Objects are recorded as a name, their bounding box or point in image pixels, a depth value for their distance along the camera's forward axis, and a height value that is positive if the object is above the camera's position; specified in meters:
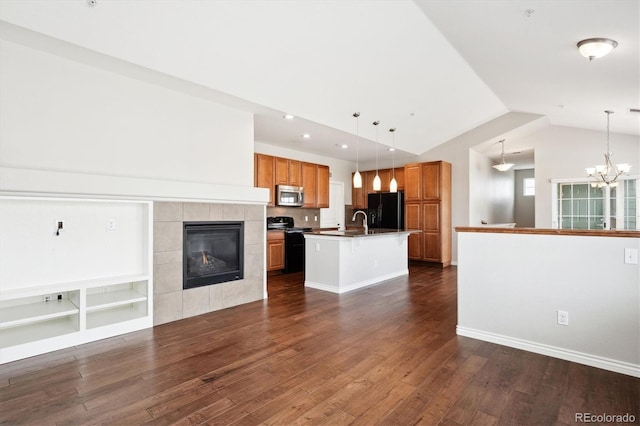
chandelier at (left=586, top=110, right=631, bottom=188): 5.63 +0.81
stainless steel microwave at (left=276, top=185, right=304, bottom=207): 6.81 +0.43
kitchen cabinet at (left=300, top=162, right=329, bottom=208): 7.47 +0.73
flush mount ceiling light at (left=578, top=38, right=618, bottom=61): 2.93 +1.51
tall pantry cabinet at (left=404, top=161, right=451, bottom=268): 7.58 +0.14
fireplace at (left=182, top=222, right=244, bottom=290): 4.06 -0.48
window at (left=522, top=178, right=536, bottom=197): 11.26 +0.99
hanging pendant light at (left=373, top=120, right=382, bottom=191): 5.31 +0.51
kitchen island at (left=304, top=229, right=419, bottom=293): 5.23 -0.73
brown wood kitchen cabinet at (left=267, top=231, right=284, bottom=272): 6.58 -0.70
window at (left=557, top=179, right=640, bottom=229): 6.84 +0.24
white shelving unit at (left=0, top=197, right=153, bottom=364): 2.93 -0.90
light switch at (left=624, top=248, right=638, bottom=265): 2.58 -0.31
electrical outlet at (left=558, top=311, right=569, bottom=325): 2.85 -0.88
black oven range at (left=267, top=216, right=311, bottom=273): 6.88 -0.58
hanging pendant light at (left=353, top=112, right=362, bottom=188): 5.18 +0.60
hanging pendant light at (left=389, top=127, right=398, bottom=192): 5.63 +1.44
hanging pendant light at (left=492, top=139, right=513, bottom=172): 7.69 +1.16
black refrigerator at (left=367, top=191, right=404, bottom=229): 8.14 +0.15
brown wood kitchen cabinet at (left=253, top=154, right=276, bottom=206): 6.43 +0.86
